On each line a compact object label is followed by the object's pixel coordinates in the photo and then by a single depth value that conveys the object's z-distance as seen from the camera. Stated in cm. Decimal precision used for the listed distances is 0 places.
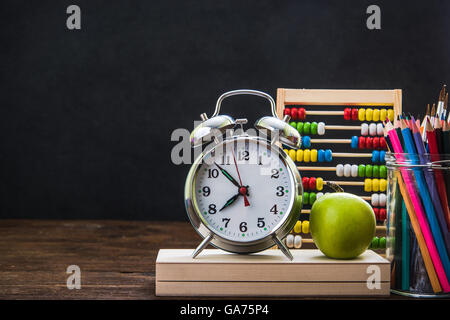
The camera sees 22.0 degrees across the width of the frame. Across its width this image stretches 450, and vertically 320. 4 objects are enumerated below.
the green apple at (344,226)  109
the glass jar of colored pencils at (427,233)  107
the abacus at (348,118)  137
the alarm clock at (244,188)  110
